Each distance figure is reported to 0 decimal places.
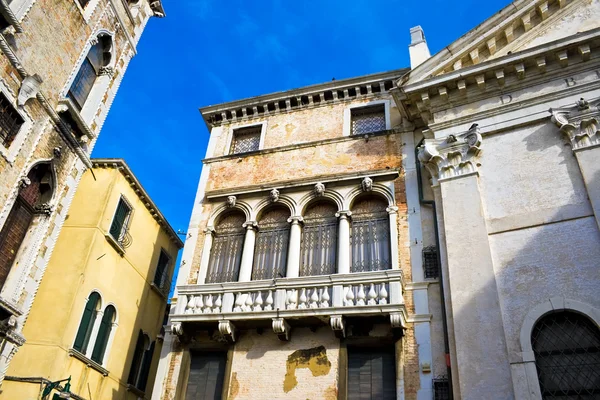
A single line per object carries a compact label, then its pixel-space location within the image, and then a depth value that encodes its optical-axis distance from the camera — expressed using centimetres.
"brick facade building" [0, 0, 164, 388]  1097
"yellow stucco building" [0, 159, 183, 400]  1212
